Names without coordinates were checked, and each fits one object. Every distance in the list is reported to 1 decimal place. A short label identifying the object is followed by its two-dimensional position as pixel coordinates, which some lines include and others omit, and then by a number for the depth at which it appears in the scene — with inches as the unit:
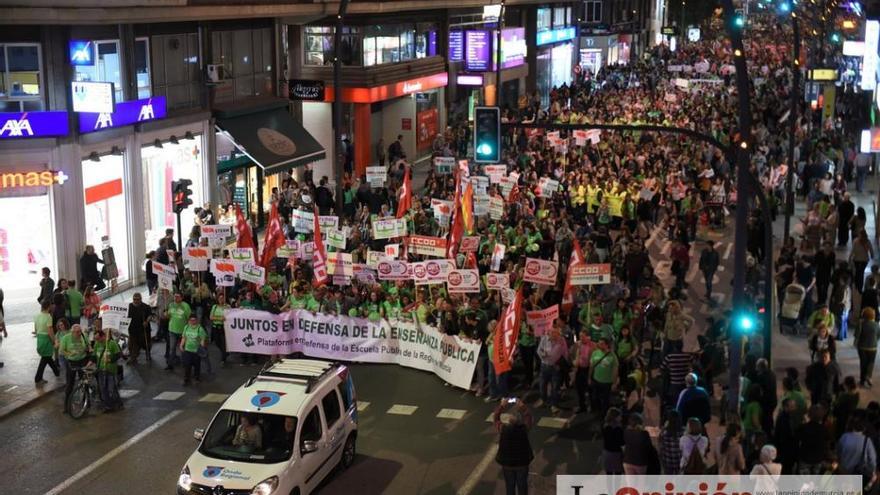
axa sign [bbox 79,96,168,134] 1058.7
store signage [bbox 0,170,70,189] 1011.9
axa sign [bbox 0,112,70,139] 994.1
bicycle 743.7
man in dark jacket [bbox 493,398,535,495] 573.9
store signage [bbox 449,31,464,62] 1931.6
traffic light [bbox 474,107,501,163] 773.3
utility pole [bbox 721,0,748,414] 633.6
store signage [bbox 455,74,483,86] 1973.4
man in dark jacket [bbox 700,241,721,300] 991.6
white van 555.2
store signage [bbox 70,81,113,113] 1012.5
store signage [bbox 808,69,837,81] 1743.4
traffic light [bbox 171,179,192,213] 1046.4
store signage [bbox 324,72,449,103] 1630.2
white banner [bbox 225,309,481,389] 842.2
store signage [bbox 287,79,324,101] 1349.7
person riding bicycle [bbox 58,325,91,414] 759.1
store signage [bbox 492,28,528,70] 2175.2
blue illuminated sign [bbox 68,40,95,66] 1051.2
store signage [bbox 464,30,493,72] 1926.7
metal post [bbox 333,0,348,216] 1079.6
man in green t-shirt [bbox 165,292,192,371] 836.0
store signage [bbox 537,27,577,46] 2698.1
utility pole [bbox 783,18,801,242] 1122.7
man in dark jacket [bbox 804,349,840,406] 681.6
